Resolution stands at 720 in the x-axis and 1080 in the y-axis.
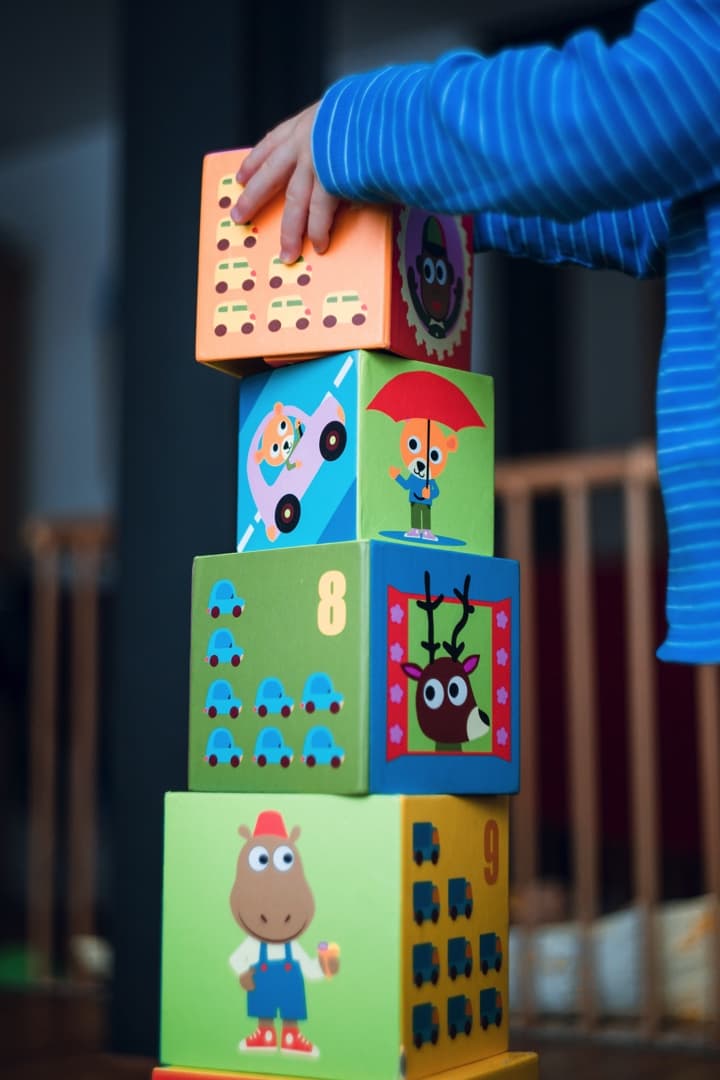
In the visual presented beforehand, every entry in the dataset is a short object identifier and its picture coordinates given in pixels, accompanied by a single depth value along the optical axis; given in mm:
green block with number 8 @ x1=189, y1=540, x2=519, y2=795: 1647
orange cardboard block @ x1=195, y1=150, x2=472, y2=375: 1672
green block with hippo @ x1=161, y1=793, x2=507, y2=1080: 1630
